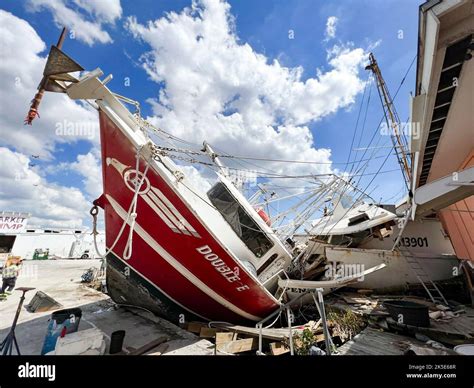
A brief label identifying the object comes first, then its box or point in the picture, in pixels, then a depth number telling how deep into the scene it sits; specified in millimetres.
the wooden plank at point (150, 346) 4182
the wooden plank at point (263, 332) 5209
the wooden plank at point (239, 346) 4660
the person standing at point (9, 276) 8252
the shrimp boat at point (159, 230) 4559
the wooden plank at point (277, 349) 4723
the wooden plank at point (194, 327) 5507
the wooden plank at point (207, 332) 5262
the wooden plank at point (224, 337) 4784
